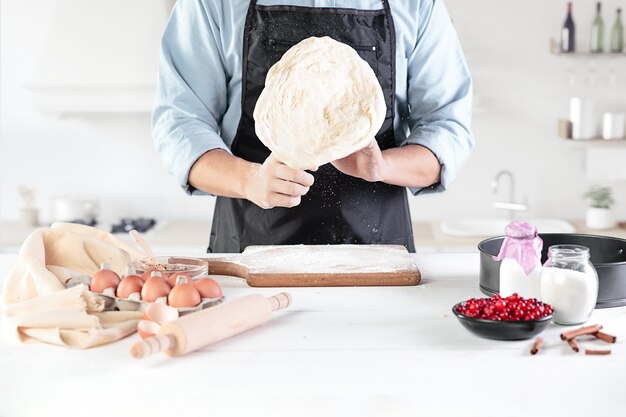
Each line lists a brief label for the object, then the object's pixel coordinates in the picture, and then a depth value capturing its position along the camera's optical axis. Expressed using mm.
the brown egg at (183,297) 1401
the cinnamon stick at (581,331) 1308
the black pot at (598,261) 1480
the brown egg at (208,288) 1485
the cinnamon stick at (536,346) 1259
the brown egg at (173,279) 1481
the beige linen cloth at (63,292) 1319
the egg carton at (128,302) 1424
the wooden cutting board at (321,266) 1671
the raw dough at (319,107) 1671
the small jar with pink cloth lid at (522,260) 1453
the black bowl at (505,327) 1289
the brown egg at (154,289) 1433
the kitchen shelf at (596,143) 4168
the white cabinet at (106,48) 3893
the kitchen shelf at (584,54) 4148
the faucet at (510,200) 4094
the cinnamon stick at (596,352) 1257
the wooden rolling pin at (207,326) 1213
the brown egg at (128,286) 1452
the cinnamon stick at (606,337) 1309
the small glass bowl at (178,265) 1651
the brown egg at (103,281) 1474
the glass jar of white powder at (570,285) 1383
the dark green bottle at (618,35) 4188
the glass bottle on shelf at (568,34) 4148
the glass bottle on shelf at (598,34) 4180
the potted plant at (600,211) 4051
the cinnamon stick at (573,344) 1270
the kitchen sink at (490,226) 4078
